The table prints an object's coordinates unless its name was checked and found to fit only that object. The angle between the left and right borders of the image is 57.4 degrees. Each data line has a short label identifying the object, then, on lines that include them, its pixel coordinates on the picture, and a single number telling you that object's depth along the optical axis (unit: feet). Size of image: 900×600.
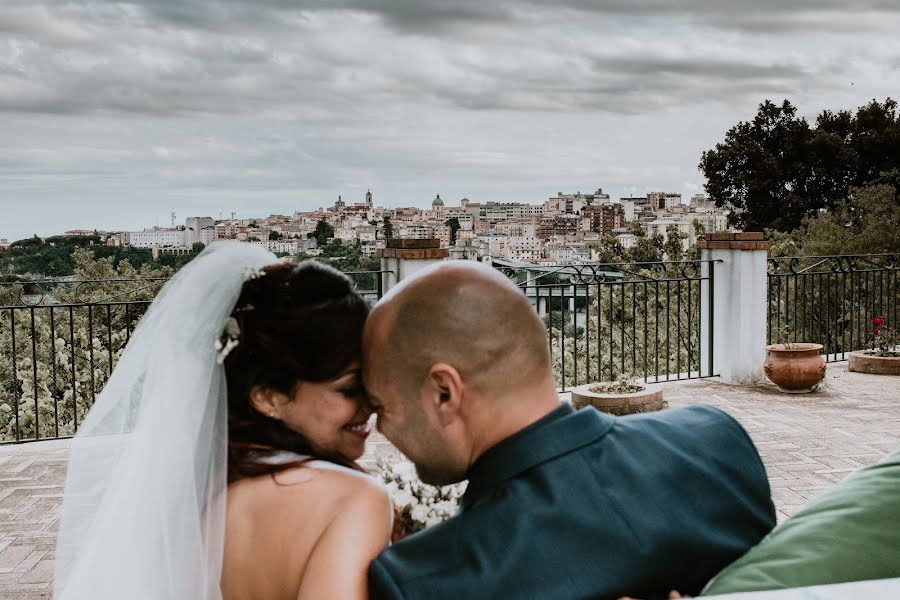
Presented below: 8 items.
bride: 4.42
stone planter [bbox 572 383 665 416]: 20.45
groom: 3.51
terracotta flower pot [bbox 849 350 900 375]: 27.89
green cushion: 3.71
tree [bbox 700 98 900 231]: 71.92
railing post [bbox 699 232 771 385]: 26.05
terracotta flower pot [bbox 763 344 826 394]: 24.31
